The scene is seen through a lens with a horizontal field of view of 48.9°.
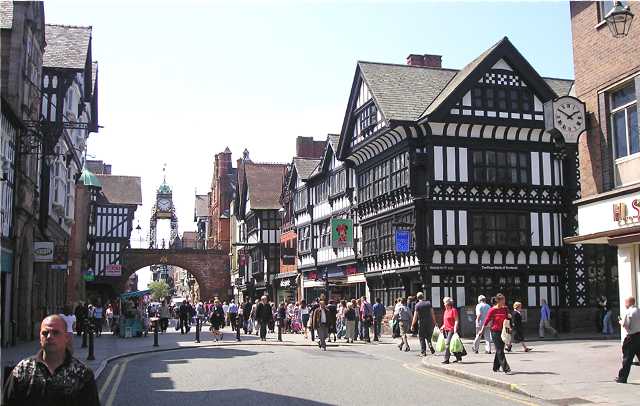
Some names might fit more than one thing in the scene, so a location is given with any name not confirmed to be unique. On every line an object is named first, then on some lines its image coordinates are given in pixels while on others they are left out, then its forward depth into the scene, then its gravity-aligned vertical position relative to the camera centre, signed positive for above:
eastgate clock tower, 78.50 +9.26
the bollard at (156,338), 23.35 -1.67
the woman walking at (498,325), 13.80 -0.76
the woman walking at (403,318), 21.17 -1.00
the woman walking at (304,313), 30.48 -1.12
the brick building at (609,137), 16.12 +3.70
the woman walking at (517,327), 19.38 -1.11
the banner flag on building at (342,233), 36.00 +2.80
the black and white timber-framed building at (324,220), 37.81 +4.08
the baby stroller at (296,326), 33.66 -1.80
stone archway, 60.38 +1.95
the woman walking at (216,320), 26.53 -1.20
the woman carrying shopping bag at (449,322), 16.67 -0.82
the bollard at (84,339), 22.52 -1.61
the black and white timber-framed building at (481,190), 29.58 +4.23
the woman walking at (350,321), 26.12 -1.23
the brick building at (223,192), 78.00 +10.95
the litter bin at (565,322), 29.89 -1.45
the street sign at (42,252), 24.25 +1.25
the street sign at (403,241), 28.97 +1.93
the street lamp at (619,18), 13.04 +4.99
